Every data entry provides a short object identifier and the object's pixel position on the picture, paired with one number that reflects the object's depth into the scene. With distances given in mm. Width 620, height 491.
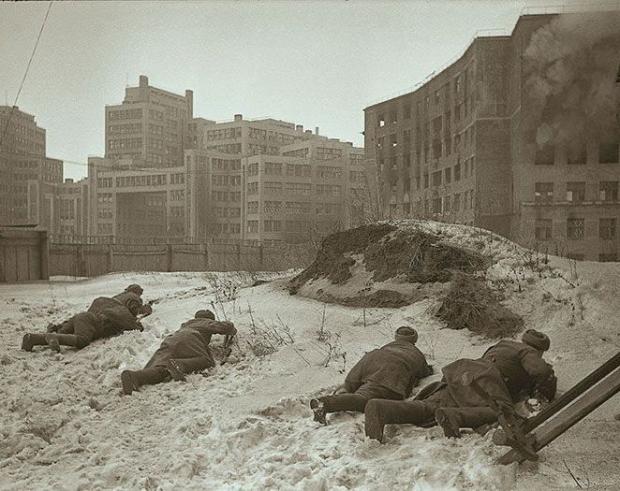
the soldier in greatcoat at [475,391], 3398
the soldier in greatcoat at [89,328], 6559
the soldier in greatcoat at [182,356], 5082
